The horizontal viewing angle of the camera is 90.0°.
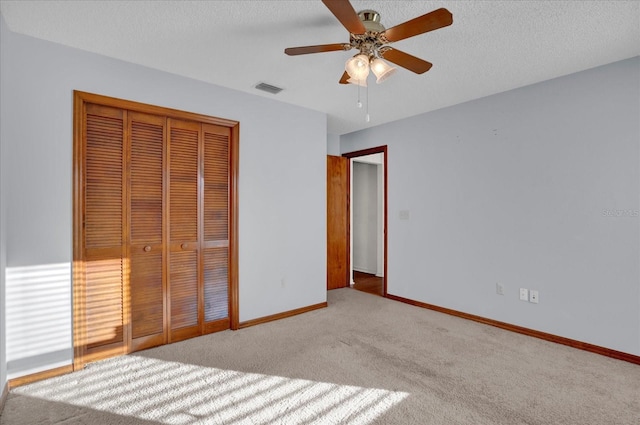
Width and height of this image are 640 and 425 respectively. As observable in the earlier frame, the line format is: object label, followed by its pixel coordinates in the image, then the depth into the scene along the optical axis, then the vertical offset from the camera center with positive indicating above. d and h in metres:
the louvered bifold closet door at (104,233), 2.60 -0.15
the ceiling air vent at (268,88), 3.27 +1.33
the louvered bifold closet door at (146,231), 2.81 -0.14
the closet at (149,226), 2.60 -0.10
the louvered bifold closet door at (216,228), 3.23 -0.14
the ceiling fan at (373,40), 1.65 +1.03
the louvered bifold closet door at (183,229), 3.02 -0.14
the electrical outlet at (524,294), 3.30 -0.84
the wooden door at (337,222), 5.14 -0.13
